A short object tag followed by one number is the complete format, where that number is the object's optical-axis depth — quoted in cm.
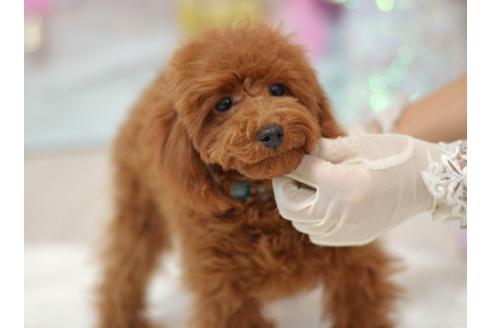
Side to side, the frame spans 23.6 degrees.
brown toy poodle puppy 85
